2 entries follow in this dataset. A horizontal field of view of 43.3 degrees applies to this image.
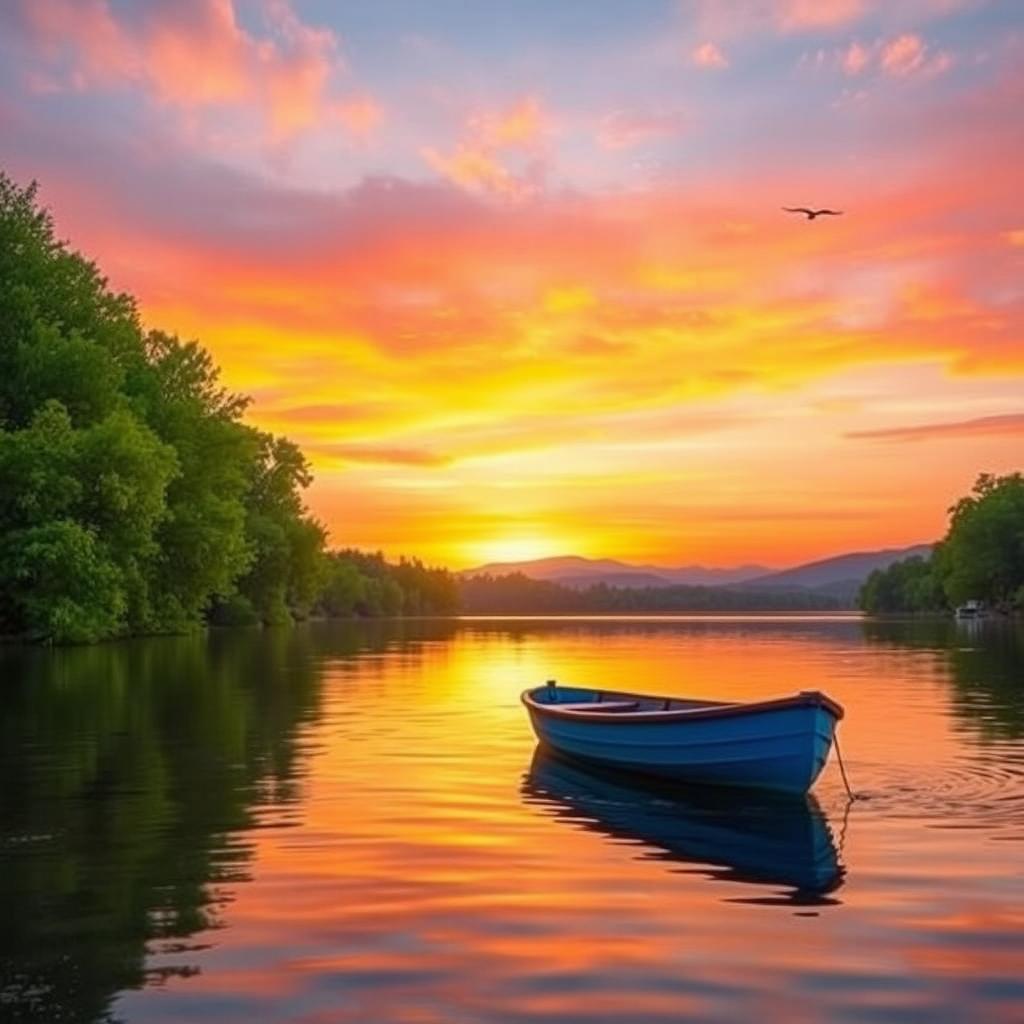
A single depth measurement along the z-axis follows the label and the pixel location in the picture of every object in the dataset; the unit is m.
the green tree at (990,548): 168.12
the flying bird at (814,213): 30.84
